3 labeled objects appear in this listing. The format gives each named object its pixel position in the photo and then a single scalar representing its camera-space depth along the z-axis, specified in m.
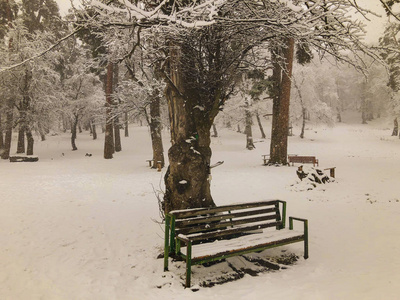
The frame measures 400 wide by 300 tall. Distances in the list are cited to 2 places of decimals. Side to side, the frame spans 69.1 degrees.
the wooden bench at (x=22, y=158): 21.06
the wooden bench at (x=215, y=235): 4.41
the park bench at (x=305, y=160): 17.30
